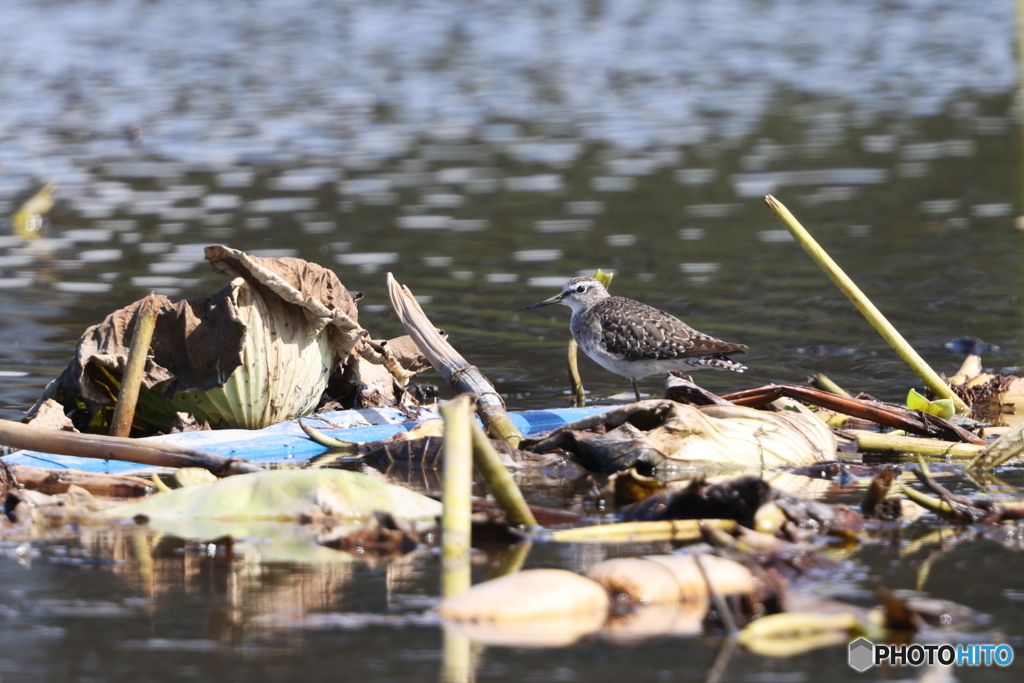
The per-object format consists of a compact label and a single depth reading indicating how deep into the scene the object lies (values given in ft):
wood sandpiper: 50.16
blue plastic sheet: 39.34
